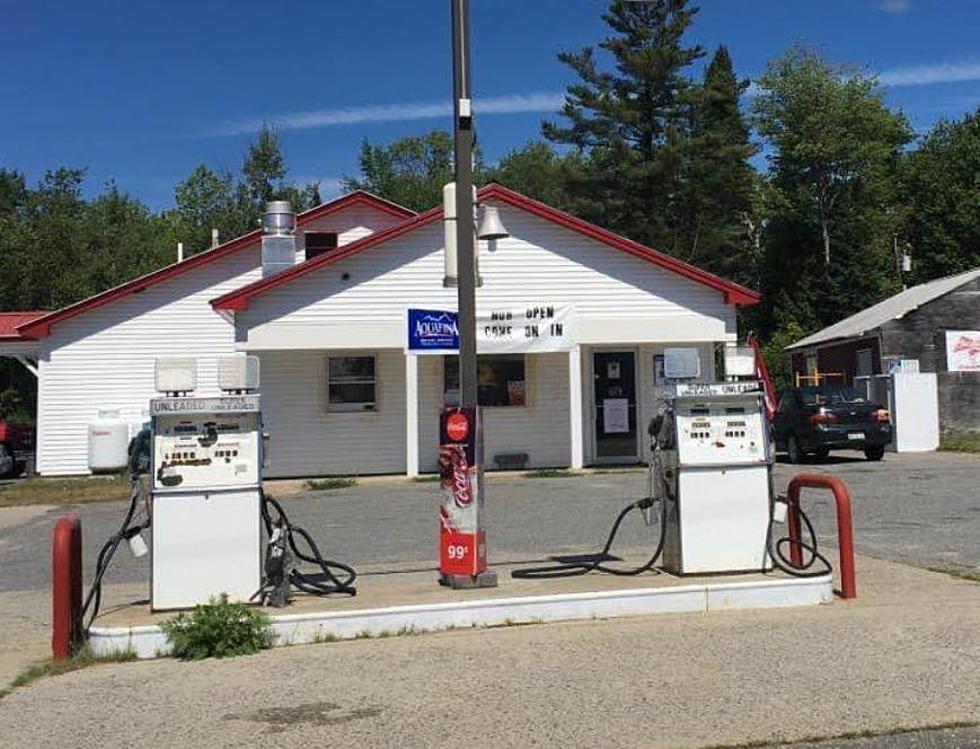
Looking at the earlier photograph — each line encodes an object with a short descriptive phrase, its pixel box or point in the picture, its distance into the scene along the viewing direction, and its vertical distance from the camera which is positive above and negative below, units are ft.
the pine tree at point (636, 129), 161.38 +46.33
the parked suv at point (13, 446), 81.27 -1.39
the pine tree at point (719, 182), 165.07 +38.54
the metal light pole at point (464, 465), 26.32 -1.12
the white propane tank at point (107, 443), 72.84 -1.15
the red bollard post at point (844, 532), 25.66 -2.89
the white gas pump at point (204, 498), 24.18 -1.71
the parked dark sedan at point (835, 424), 68.44 -0.61
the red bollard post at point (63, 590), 22.16 -3.48
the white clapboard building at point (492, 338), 64.34 +5.16
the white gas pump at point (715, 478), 26.73 -1.58
